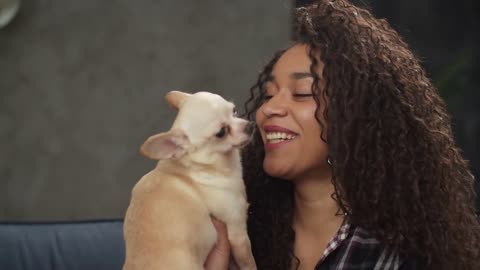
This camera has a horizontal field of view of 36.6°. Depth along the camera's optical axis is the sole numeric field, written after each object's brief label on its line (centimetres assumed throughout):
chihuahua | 172
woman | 190
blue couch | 236
